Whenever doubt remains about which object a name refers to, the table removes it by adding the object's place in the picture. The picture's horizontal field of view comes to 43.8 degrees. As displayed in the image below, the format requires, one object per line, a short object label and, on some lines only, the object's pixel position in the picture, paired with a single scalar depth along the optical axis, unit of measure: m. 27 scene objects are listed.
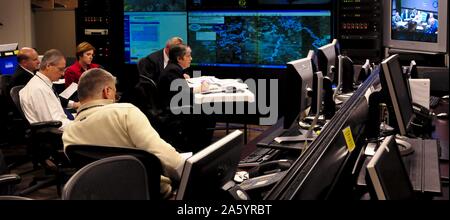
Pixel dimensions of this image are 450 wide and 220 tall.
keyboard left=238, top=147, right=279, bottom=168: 2.87
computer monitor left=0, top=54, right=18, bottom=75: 6.50
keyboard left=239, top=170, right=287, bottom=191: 2.37
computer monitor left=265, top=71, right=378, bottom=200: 1.61
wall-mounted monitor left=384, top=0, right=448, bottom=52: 5.28
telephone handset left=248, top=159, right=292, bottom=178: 2.69
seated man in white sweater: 2.83
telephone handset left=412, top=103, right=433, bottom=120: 3.57
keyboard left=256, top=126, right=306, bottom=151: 3.15
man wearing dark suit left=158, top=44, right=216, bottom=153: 5.70
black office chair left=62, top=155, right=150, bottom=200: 2.07
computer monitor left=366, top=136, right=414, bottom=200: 1.46
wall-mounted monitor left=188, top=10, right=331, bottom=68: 7.70
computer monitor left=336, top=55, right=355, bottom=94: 4.54
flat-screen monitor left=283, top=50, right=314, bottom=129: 3.24
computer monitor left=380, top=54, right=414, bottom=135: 2.80
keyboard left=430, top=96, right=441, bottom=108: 4.36
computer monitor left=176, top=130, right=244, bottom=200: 1.43
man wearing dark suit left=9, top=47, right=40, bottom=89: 5.53
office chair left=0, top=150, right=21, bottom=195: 3.06
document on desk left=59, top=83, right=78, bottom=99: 5.23
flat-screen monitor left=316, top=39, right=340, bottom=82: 4.19
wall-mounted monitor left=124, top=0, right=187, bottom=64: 8.42
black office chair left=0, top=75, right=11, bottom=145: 5.82
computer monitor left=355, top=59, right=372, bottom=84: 4.73
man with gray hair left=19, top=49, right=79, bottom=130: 4.54
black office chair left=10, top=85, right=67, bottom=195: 4.46
